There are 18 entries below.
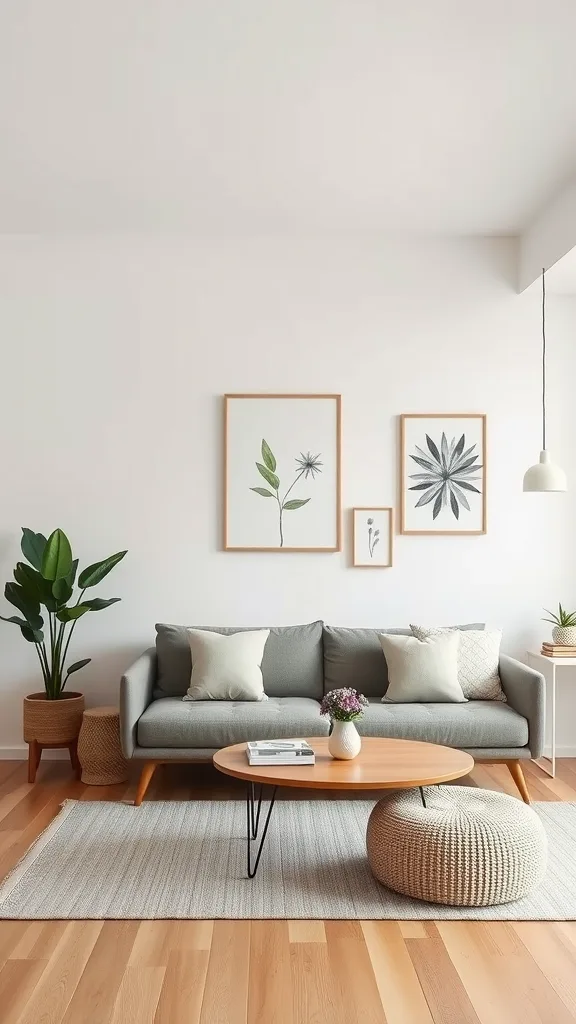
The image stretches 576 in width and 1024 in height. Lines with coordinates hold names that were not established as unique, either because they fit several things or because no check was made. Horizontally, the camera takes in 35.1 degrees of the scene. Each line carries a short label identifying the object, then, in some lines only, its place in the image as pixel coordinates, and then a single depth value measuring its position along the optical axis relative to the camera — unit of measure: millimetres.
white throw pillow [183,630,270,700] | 4758
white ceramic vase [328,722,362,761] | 3682
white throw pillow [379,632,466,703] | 4738
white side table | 4986
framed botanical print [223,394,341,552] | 5371
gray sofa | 4371
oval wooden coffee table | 3354
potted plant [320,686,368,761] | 3650
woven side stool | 4723
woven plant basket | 4855
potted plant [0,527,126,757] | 4832
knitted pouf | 3121
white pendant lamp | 4727
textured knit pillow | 4828
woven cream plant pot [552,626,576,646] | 5125
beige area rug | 3143
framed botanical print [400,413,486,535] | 5410
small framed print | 5387
